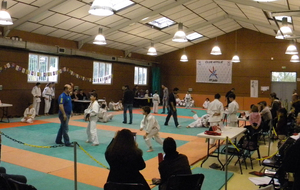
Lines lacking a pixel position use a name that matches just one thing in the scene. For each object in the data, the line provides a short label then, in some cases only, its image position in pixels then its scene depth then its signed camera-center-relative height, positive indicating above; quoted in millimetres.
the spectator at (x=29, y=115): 10789 -966
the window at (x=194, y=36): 18981 +4025
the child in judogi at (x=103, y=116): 11523 -1008
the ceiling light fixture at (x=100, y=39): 8934 +1684
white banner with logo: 20281 +1699
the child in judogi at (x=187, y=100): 19898 -478
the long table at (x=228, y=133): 5461 -827
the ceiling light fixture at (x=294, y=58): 14096 +1891
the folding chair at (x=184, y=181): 2934 -941
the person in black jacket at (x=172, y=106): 10609 -490
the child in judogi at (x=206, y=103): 19253 -644
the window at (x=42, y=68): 12945 +1093
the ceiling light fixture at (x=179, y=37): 8086 +1637
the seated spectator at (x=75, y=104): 13769 -645
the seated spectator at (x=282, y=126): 7324 -810
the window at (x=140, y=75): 20614 +1291
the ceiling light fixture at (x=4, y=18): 6550 +1701
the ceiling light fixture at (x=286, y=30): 6589 +1550
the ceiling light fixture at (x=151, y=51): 11750 +1762
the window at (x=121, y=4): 11445 +3678
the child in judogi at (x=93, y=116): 7293 -646
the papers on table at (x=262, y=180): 3881 -1228
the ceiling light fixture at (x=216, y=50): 10680 +1685
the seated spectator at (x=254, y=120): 7331 -675
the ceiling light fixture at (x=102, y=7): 4625 +1416
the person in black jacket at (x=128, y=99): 11320 -279
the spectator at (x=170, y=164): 3168 -818
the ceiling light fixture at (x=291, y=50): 8922 +1463
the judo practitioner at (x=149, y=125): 6660 -791
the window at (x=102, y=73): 16797 +1183
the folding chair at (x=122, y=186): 2676 -903
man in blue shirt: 6902 -486
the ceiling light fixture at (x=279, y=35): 7255 +1560
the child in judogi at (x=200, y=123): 10940 -1154
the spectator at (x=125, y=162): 2875 -722
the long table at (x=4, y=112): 11352 -939
